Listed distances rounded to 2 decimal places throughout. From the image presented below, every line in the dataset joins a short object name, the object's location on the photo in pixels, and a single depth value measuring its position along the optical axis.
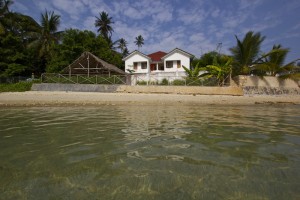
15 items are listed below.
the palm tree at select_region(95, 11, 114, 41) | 33.79
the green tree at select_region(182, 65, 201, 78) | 17.60
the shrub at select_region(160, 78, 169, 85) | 15.55
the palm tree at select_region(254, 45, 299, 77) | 14.38
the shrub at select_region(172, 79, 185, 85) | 15.30
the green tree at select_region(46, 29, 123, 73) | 21.64
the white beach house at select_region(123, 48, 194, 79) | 24.09
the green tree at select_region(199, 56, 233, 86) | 15.30
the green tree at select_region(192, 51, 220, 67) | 20.24
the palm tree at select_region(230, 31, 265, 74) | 14.96
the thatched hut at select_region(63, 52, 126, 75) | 17.58
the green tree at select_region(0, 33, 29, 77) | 18.37
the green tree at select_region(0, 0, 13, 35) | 20.65
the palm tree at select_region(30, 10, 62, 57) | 23.89
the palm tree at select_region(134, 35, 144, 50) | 47.36
